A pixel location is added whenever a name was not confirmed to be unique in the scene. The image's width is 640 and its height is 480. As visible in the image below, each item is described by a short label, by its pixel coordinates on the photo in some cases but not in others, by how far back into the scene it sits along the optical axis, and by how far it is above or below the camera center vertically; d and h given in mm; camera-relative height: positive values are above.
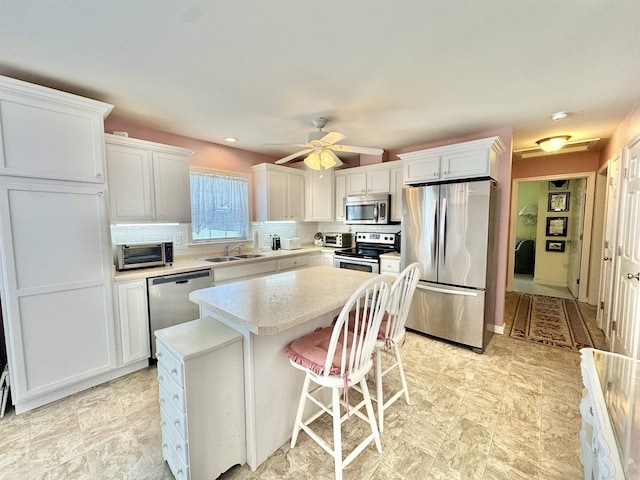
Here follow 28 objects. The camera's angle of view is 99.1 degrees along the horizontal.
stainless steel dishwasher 2614 -773
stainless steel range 3805 -465
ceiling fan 2342 +650
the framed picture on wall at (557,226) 5371 -110
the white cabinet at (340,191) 4457 +488
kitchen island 1389 -680
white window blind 3666 +219
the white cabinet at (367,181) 4023 +615
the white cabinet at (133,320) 2436 -910
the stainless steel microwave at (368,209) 3951 +177
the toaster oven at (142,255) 2590 -340
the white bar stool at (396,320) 1729 -656
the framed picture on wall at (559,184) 5289 +706
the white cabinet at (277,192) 4105 +450
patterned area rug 3138 -1367
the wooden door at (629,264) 2293 -408
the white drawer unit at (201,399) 1305 -901
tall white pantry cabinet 1896 -171
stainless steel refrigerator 2828 -384
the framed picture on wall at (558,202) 5328 +366
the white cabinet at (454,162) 2811 +651
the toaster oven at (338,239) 4551 -320
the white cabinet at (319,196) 4516 +409
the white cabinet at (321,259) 4371 -625
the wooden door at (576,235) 4652 -263
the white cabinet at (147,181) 2607 +411
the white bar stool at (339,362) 1344 -743
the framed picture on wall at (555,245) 5453 -500
